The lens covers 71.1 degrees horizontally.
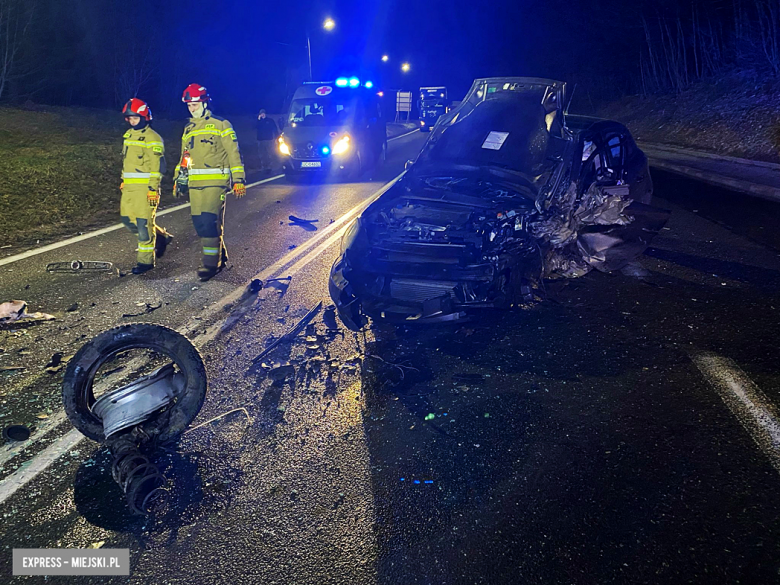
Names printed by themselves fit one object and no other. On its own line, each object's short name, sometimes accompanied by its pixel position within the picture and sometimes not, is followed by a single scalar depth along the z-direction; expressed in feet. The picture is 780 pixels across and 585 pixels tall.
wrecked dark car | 15.38
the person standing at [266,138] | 56.13
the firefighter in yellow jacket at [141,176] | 21.11
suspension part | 9.24
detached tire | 10.39
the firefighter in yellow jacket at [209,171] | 20.72
